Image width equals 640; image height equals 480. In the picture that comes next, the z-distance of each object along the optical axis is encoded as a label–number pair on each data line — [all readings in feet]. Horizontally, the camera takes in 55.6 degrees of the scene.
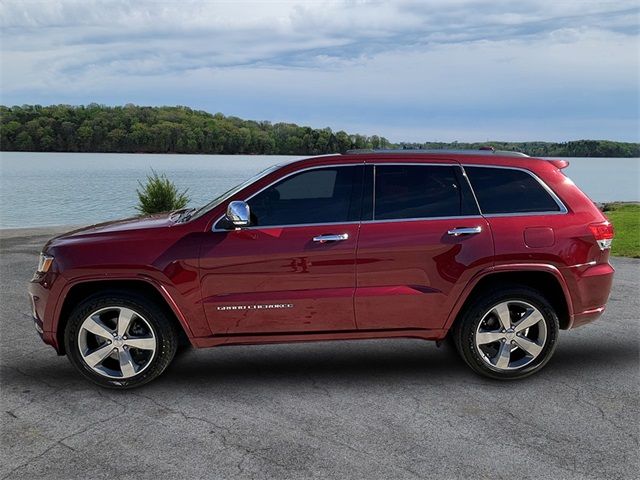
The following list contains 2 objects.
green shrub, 51.26
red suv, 14.99
